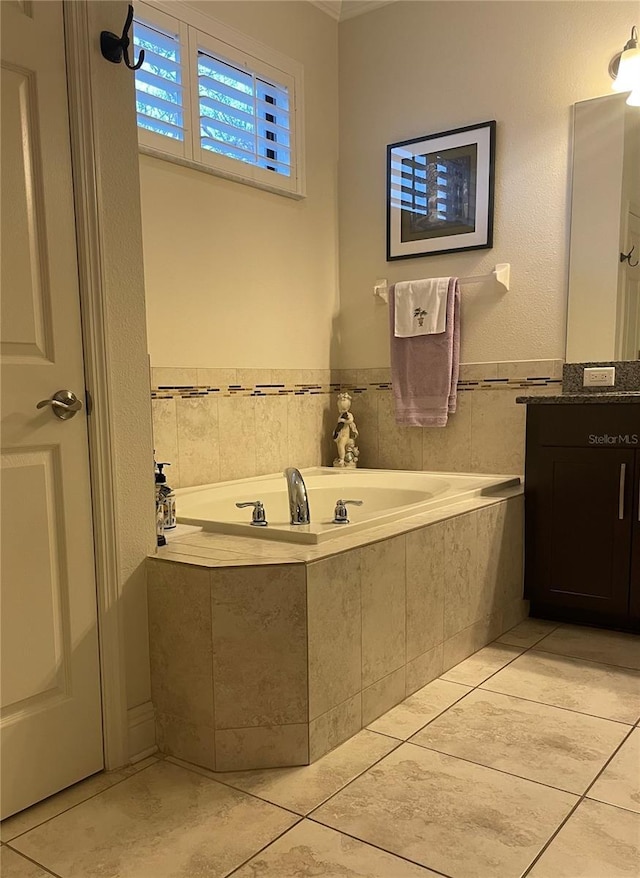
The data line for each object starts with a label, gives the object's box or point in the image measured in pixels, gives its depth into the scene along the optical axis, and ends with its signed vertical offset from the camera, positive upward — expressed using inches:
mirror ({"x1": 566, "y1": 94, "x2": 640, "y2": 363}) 111.0 +20.0
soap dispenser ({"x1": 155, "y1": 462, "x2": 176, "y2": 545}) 79.7 -16.3
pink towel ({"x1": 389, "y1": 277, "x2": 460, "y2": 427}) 127.2 -2.8
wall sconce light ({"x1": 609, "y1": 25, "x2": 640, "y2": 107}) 104.7 +43.2
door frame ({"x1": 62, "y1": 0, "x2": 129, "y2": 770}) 62.9 -1.4
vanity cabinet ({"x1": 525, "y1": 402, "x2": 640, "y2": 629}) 98.3 -22.6
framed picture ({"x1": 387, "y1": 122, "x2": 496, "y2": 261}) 124.9 +30.6
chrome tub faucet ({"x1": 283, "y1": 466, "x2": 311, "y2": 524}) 86.6 -17.4
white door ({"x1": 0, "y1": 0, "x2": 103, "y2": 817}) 59.4 -8.0
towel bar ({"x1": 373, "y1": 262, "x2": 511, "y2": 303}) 123.0 +14.4
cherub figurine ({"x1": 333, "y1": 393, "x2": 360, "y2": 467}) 137.6 -15.2
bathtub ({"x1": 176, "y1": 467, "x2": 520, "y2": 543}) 88.4 -21.1
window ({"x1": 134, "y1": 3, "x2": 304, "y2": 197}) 102.2 +41.6
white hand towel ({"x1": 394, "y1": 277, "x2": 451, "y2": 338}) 127.0 +9.4
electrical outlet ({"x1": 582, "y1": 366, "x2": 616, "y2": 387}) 113.0 -3.2
